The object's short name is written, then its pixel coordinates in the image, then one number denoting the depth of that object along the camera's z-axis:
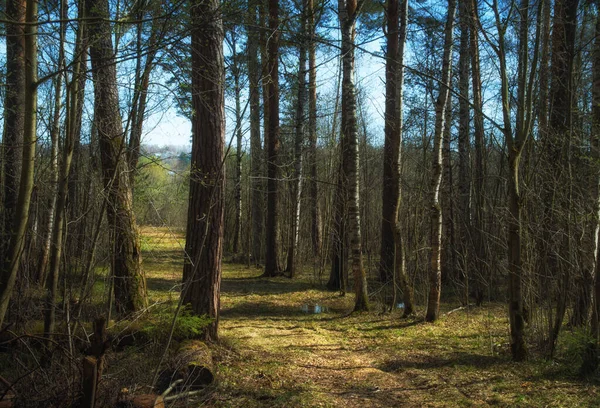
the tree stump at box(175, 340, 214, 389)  4.61
